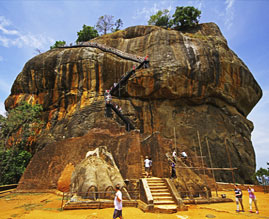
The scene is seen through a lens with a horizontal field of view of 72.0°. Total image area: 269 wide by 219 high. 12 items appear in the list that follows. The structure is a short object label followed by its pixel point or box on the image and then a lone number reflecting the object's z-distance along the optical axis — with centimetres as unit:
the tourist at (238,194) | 739
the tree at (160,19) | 3512
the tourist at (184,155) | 1139
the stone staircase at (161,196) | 685
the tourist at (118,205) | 528
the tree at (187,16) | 2947
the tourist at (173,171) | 943
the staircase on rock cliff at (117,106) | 1973
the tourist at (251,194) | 759
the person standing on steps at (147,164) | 991
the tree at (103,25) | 3847
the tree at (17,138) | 1816
